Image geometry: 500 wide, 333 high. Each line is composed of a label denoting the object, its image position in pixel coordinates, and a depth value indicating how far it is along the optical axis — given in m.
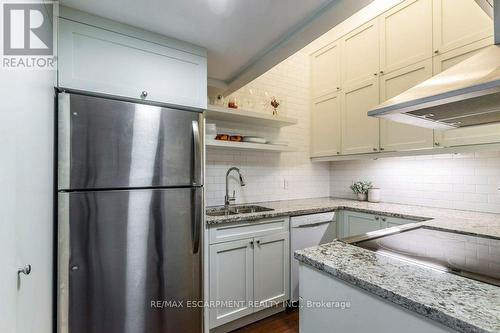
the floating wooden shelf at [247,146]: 2.19
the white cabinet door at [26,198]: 0.72
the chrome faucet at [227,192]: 2.52
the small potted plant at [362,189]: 2.89
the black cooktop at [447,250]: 0.84
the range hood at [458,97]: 0.88
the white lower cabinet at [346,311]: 0.67
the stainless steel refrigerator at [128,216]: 1.30
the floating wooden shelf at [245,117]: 2.25
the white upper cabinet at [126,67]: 1.33
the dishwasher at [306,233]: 2.27
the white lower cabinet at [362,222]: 2.17
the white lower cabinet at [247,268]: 1.90
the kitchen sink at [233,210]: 2.30
